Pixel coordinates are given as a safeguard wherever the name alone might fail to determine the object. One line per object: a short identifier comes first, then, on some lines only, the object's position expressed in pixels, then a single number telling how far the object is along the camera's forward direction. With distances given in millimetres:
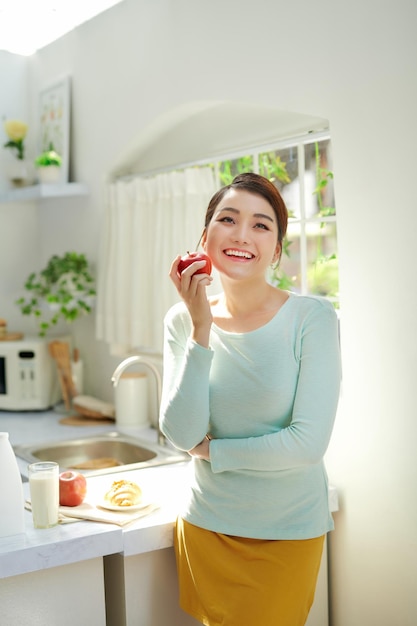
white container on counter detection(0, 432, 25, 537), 1854
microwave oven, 3645
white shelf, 3482
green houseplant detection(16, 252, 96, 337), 3473
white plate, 2023
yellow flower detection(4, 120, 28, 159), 3809
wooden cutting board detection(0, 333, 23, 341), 3738
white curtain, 2877
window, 2484
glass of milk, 1905
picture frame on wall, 3678
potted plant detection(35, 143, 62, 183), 3547
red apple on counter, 2076
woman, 1733
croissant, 2061
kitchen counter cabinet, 1832
